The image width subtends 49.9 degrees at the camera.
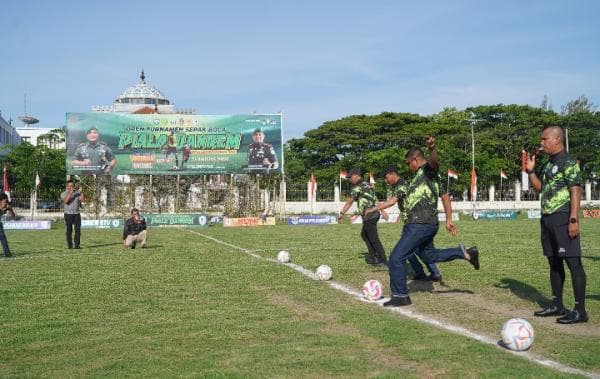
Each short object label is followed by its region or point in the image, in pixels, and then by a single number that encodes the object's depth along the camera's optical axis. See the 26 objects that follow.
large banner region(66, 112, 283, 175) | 39.06
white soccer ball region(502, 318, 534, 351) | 5.79
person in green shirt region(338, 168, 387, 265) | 12.92
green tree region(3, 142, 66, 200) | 60.53
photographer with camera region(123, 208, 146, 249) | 18.50
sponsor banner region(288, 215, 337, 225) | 38.12
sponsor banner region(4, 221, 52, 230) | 34.59
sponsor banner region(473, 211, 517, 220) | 41.56
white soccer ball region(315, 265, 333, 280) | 10.73
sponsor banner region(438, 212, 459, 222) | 40.92
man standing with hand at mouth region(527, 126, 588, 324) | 7.12
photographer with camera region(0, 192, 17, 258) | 15.92
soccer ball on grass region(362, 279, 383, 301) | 8.66
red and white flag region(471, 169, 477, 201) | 46.44
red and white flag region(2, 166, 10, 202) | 38.68
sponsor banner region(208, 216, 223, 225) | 38.34
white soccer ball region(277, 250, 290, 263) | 13.80
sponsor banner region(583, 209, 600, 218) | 42.59
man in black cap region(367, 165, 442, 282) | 9.72
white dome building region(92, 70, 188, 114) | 75.88
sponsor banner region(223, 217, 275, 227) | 36.72
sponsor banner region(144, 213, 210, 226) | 36.44
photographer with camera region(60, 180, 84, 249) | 18.36
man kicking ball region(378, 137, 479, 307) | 8.23
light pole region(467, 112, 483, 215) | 46.81
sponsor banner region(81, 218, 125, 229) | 35.69
